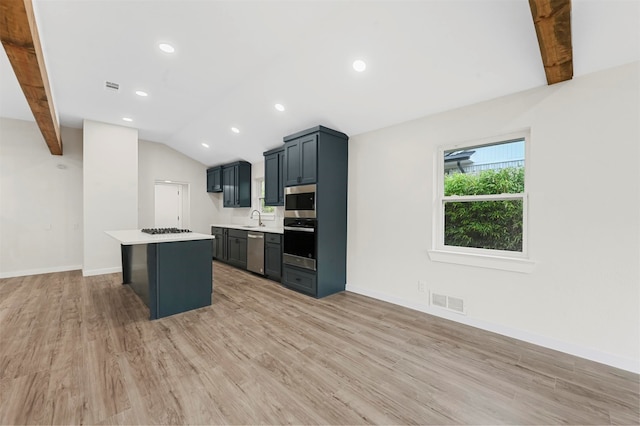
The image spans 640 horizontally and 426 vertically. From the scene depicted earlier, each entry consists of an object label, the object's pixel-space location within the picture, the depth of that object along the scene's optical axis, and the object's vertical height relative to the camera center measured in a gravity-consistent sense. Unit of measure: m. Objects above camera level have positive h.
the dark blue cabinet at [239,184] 6.44 +0.67
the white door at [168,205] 6.85 +0.14
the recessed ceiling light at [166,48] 2.81 +1.76
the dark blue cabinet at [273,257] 4.56 -0.82
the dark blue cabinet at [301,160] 3.85 +0.78
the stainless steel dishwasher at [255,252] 4.94 -0.80
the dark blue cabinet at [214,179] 7.06 +0.85
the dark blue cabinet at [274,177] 5.04 +0.66
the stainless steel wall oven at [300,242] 3.87 -0.49
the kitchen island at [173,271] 3.01 -0.74
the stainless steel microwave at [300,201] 3.88 +0.15
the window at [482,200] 2.73 +0.12
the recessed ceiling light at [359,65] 2.72 +1.53
